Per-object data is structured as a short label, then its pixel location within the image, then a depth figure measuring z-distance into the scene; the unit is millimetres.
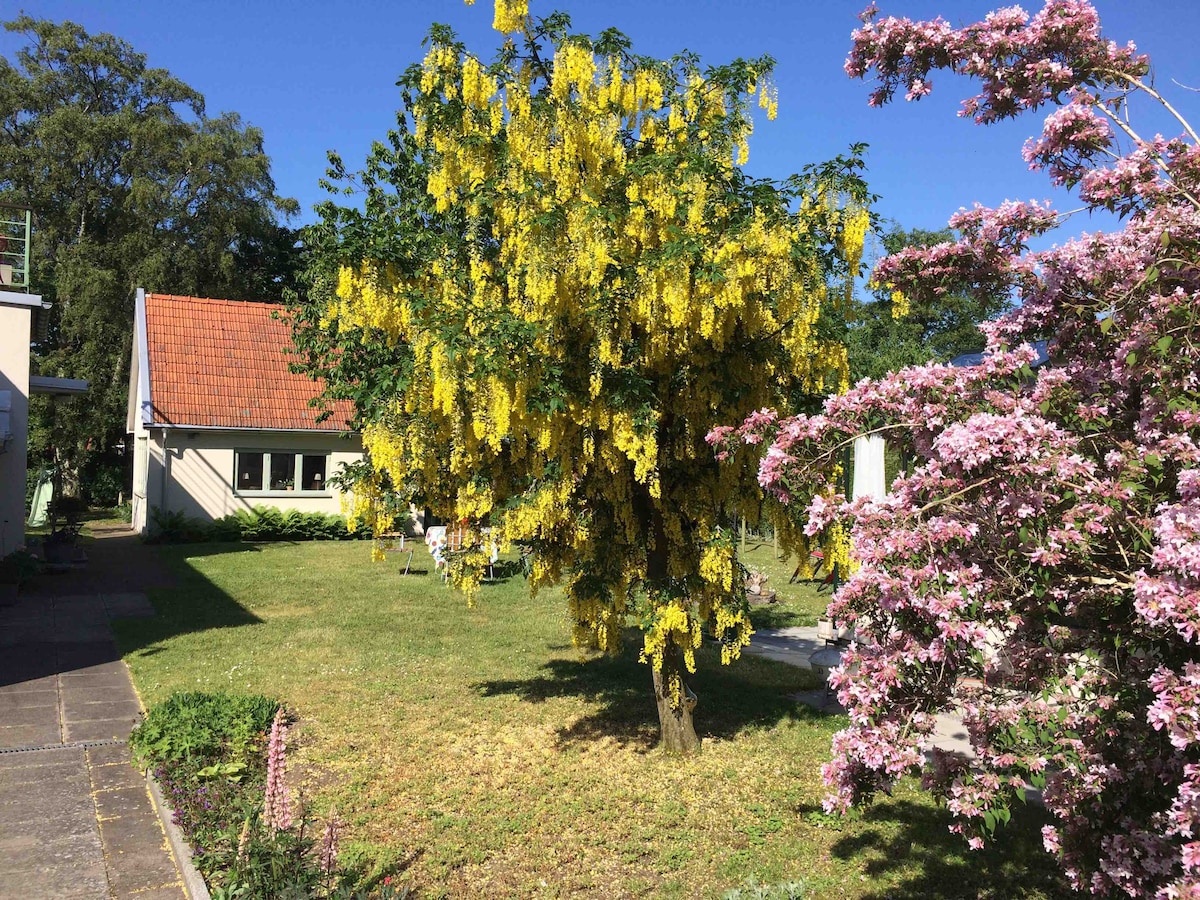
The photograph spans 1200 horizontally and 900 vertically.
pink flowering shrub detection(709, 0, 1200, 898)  2947
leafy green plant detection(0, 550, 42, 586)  14258
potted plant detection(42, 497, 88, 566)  17359
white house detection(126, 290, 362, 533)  21875
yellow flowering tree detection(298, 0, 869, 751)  5812
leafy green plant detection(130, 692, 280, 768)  6902
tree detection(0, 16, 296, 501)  29797
